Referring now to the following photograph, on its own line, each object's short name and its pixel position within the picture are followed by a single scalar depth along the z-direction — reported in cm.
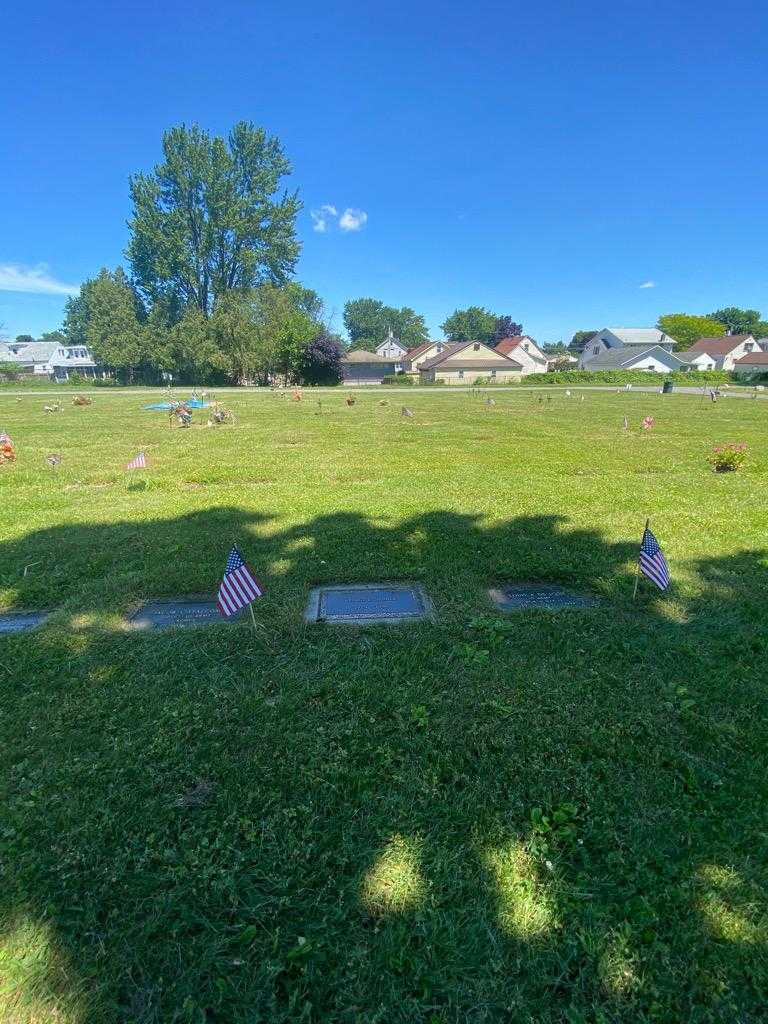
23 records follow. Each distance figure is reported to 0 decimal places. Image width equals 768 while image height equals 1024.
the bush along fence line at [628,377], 4850
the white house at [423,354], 7006
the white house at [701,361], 6434
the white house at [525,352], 6288
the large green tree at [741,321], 9950
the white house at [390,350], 8112
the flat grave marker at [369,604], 379
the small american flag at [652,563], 376
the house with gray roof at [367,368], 6444
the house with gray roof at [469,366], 5678
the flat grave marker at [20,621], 365
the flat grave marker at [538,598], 397
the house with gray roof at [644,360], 5756
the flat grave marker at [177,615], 369
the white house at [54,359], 7212
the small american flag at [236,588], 341
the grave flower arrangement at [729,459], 830
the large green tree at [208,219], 4756
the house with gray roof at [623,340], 6425
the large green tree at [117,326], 4759
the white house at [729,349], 6594
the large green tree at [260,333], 4522
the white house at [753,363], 5935
